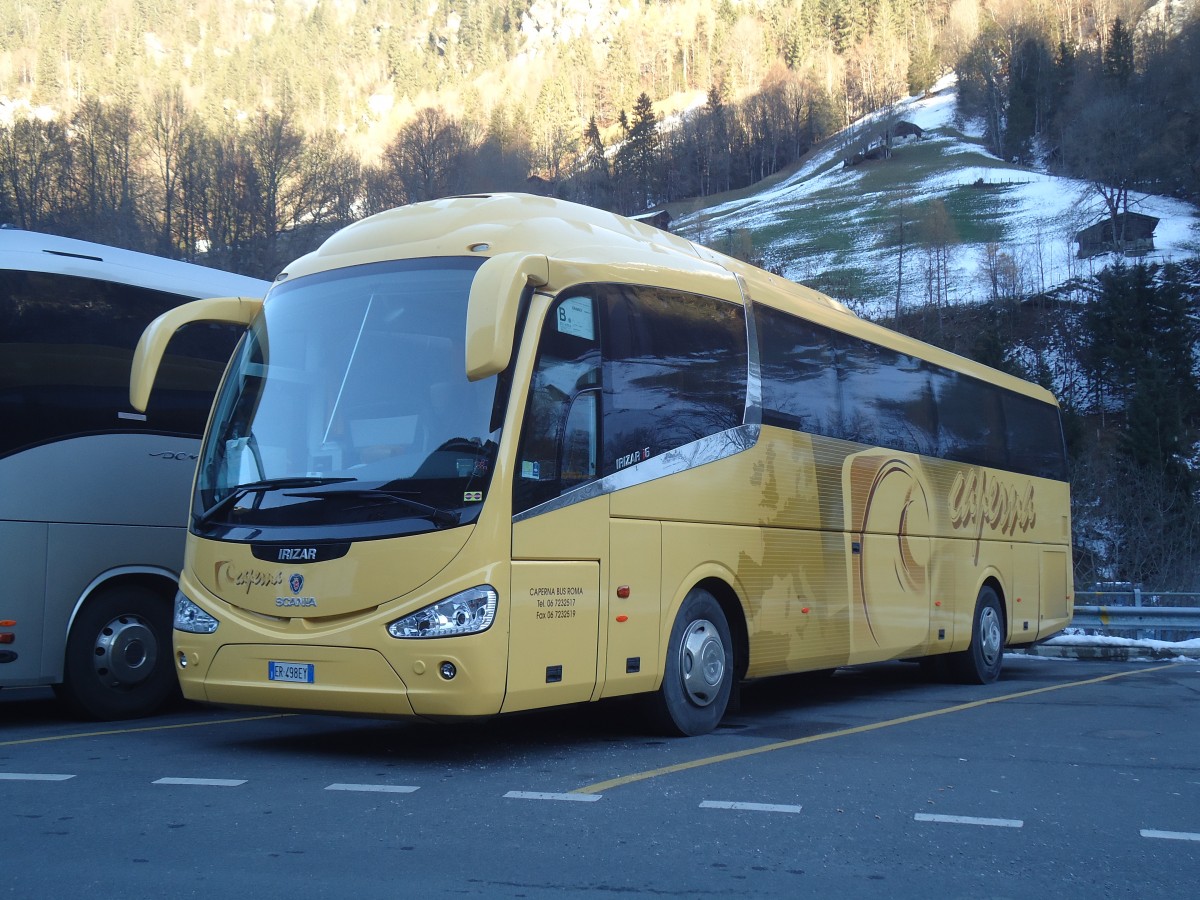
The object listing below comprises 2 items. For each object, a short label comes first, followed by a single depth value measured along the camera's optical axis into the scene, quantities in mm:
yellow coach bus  7262
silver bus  9180
